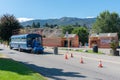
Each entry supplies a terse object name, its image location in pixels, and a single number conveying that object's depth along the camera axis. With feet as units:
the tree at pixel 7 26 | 105.49
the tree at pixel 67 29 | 197.86
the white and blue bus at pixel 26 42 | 59.42
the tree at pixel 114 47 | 52.83
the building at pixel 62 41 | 118.01
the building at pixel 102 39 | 104.73
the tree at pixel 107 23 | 157.39
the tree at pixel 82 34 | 158.07
